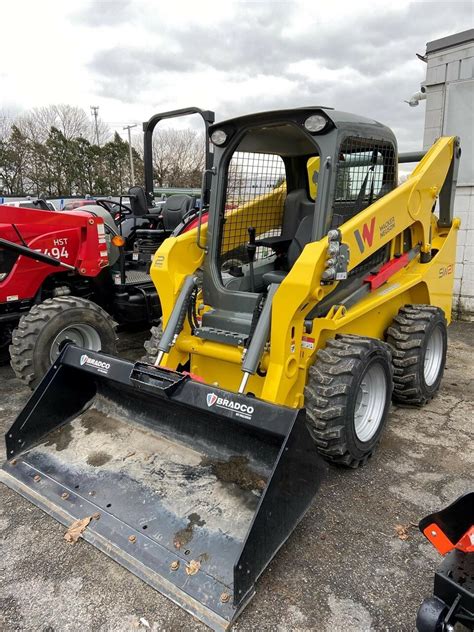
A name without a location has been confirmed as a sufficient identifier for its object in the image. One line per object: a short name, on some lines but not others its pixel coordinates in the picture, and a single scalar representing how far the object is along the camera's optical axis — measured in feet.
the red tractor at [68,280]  13.97
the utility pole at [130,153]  114.62
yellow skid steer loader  7.93
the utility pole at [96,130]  129.45
